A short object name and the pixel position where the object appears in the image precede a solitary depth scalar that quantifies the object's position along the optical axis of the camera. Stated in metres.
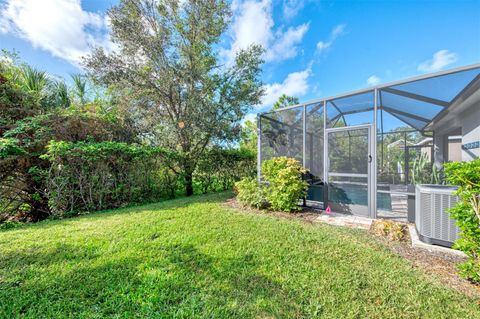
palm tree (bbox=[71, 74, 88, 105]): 8.34
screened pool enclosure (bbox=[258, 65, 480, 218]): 4.18
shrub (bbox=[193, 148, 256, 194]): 8.02
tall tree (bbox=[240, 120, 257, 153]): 8.73
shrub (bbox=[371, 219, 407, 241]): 3.13
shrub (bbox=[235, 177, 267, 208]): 5.12
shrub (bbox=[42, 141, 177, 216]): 4.55
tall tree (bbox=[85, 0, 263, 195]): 6.58
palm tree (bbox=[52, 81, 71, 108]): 7.37
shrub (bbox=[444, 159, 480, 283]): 1.97
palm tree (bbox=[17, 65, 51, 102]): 6.41
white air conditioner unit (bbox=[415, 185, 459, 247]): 2.60
